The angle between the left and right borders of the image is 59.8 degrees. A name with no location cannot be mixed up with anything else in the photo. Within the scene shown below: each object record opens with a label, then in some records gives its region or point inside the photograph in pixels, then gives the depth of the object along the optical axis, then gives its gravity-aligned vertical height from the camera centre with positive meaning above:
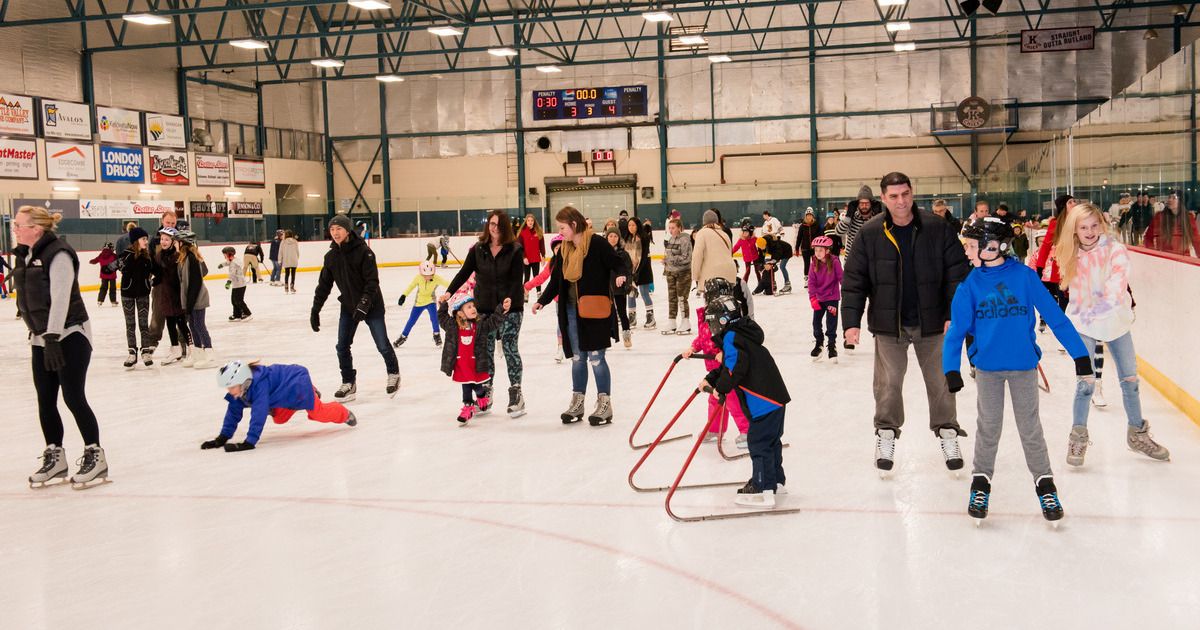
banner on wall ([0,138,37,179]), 21.98 +2.26
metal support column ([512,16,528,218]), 32.09 +3.42
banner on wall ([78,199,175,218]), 23.02 +1.20
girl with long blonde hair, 5.13 -0.35
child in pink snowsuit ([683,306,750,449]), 5.55 -0.91
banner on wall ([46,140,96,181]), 23.30 +2.32
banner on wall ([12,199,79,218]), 21.91 +1.21
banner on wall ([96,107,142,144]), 24.97 +3.33
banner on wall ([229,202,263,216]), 28.27 +1.36
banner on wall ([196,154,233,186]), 27.89 +2.43
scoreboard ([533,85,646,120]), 30.34 +4.21
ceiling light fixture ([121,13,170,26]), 17.02 +4.03
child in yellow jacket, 10.50 -0.39
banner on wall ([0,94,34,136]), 21.97 +3.20
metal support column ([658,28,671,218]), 31.28 +3.40
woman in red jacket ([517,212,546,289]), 13.88 +0.13
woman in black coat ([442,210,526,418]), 6.70 -0.14
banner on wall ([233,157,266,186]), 29.41 +2.45
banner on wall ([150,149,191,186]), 26.23 +2.34
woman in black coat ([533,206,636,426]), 6.33 -0.27
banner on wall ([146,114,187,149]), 26.45 +3.30
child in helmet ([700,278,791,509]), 4.44 -0.60
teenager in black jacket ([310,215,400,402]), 7.44 -0.21
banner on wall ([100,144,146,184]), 24.80 +2.34
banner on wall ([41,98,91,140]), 23.25 +3.25
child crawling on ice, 6.02 -0.81
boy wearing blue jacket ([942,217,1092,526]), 4.04 -0.39
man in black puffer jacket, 4.79 -0.23
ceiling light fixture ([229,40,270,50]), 20.38 +4.19
